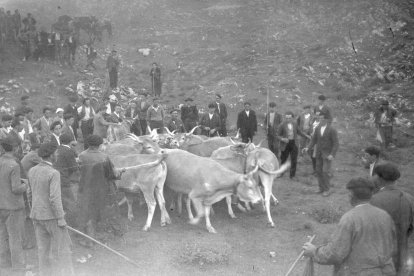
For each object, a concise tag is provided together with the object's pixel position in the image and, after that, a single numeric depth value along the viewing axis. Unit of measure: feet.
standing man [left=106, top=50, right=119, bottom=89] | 80.01
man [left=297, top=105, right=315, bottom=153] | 50.60
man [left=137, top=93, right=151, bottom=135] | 56.80
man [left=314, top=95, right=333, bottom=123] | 48.40
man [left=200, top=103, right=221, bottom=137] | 54.39
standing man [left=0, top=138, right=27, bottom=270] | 27.02
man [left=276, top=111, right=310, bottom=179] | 47.60
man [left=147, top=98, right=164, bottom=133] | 54.95
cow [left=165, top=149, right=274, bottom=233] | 36.55
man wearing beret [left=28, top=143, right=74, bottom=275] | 24.63
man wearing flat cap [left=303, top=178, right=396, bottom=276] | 18.30
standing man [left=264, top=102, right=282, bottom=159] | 52.08
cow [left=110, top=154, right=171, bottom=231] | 37.14
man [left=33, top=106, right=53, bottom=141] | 45.09
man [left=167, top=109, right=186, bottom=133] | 54.13
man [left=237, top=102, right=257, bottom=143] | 54.03
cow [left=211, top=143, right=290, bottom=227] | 39.24
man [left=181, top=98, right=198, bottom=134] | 56.49
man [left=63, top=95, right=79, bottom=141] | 54.29
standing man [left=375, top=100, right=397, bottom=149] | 53.93
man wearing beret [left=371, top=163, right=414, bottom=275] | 21.95
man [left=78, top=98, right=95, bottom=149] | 52.90
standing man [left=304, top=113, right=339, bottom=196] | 42.65
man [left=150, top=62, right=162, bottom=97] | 78.02
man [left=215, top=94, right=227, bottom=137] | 55.83
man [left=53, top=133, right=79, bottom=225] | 32.01
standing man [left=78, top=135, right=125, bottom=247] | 31.78
